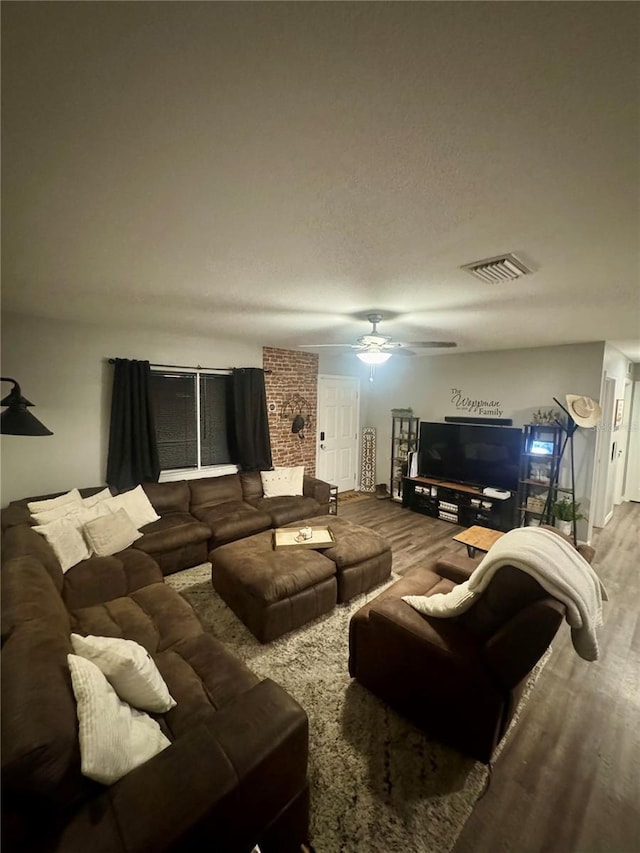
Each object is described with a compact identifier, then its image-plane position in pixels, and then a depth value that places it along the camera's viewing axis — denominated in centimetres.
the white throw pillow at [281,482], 457
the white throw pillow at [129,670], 135
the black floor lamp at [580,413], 374
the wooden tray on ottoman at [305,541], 300
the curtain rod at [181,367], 430
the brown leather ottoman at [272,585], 248
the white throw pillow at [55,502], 296
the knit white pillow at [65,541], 253
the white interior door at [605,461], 434
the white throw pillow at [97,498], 320
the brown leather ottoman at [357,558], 292
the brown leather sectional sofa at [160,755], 96
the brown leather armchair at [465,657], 155
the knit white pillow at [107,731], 106
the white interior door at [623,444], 541
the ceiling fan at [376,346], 284
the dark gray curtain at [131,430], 384
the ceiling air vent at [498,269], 170
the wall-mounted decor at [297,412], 545
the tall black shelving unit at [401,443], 576
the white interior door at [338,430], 600
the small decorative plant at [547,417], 427
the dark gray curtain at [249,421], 474
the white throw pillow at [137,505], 336
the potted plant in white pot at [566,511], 390
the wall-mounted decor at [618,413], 474
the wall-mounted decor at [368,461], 649
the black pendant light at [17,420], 201
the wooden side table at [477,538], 323
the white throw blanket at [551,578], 153
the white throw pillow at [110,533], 279
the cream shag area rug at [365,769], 145
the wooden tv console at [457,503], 449
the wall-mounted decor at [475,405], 484
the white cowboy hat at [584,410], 373
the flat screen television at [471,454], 454
